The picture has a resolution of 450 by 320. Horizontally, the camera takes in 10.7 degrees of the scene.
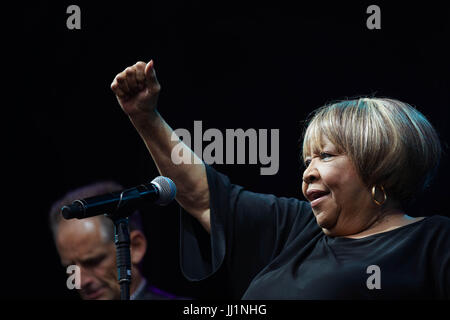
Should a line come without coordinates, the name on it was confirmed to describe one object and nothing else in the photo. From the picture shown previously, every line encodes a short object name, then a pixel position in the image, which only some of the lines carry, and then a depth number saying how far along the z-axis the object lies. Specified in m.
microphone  4.09
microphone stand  4.13
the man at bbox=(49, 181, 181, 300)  5.05
